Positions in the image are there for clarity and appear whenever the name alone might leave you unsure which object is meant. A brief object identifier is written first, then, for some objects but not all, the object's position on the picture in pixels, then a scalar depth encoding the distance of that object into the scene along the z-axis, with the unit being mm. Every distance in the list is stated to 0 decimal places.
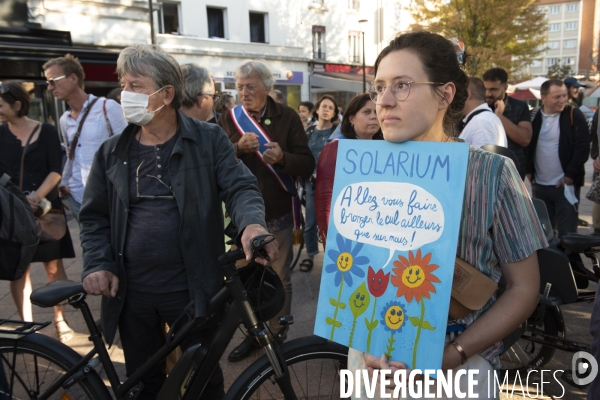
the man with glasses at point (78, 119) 3947
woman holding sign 1337
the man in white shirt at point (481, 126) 3760
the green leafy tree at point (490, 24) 17078
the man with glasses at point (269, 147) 3540
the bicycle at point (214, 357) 2160
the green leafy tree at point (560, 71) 56766
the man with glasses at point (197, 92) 3668
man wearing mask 2314
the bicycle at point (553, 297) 2867
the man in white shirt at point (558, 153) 5121
